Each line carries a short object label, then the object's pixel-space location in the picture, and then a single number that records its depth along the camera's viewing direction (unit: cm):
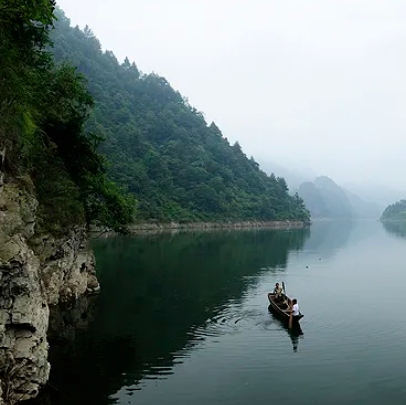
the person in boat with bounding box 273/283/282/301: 3585
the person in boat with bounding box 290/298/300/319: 3070
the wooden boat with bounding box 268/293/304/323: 3086
